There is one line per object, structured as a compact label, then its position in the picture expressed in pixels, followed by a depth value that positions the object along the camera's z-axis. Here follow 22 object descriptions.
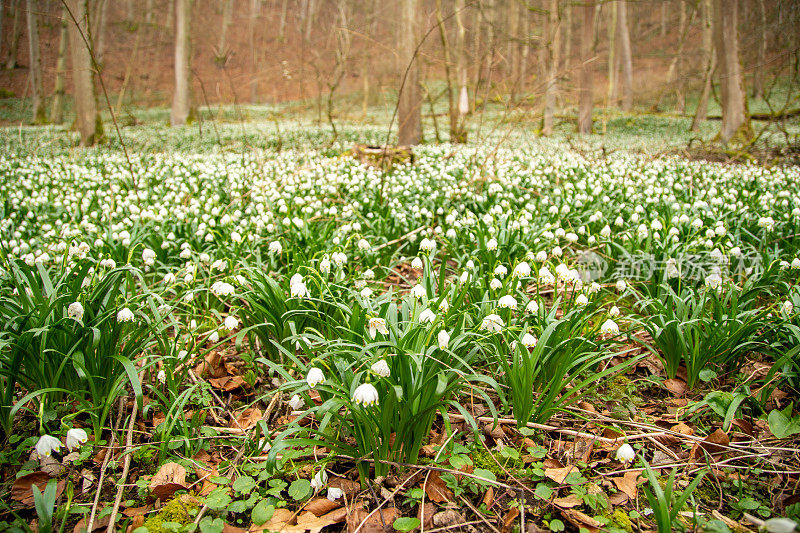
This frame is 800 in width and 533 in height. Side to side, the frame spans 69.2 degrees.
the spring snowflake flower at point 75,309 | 0.82
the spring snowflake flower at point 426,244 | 1.04
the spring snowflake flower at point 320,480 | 0.73
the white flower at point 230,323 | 0.92
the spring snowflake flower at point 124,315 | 0.84
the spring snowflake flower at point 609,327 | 0.85
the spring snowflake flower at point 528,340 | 0.82
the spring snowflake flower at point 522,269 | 0.94
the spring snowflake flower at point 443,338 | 0.75
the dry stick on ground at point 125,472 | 0.69
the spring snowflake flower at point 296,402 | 0.80
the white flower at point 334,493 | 0.72
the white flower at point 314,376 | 0.71
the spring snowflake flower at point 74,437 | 0.71
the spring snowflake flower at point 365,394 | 0.68
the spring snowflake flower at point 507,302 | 0.86
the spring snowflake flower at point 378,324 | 0.75
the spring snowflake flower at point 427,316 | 0.79
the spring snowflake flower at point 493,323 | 0.80
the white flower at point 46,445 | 0.68
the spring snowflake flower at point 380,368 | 0.70
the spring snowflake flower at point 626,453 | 0.71
